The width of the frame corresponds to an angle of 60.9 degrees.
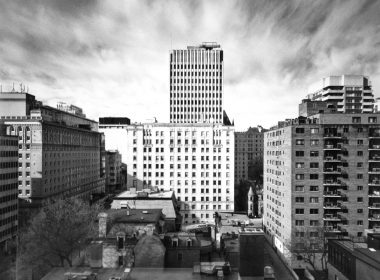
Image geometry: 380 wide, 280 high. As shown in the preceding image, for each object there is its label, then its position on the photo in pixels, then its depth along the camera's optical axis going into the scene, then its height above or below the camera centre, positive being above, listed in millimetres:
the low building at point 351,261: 24589 -9609
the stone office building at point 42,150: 54969 -202
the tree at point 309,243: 42344 -12463
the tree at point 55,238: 30234 -8810
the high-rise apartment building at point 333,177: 44406 -3862
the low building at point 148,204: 46200 -8384
